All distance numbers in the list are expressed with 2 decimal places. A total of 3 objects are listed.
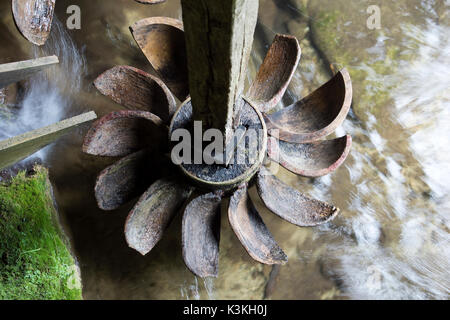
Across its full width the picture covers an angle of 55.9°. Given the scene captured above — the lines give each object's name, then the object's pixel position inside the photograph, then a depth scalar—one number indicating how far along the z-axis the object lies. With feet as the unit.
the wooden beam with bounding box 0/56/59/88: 5.58
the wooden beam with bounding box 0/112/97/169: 5.17
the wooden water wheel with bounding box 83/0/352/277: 5.98
